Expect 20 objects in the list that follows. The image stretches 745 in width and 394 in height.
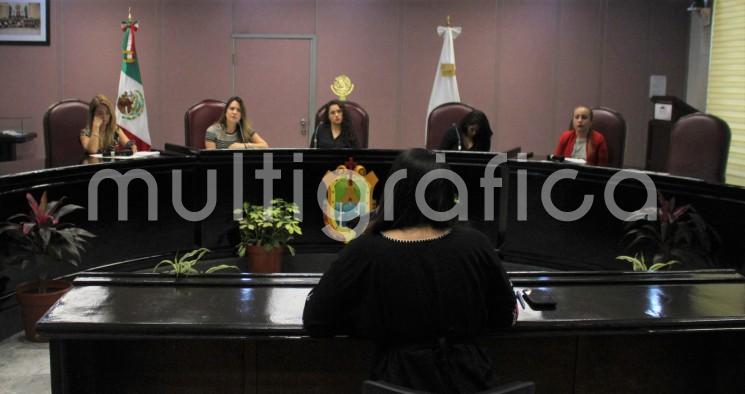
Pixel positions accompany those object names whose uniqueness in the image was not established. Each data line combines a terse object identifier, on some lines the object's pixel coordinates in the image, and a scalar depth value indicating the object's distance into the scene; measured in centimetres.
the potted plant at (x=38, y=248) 391
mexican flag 684
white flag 759
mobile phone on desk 230
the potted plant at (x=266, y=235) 498
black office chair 160
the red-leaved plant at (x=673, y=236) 409
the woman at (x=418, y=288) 187
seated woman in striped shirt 571
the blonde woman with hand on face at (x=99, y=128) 519
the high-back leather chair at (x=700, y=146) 537
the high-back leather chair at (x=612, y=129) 591
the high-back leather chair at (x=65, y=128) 561
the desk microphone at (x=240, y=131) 577
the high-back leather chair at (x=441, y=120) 625
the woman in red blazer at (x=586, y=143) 562
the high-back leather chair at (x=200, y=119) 607
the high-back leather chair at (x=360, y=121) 625
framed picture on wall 800
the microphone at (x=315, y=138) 576
